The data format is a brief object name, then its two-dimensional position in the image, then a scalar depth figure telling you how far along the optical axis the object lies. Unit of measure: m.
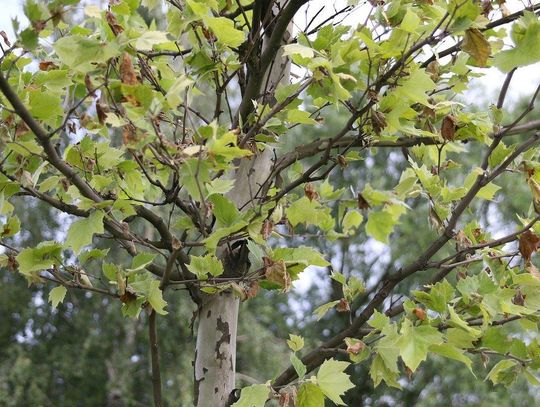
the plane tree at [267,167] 2.90
